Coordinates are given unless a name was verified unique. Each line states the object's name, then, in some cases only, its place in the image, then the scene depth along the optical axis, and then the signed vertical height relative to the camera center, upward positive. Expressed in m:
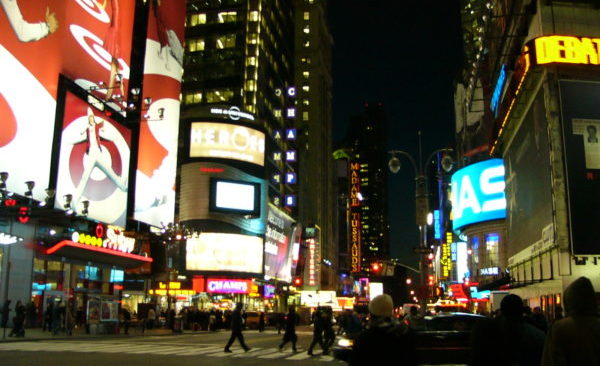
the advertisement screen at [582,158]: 26.72 +6.01
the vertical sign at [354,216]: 155.88 +19.50
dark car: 15.35 -1.27
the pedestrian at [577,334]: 4.36 -0.30
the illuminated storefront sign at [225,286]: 66.56 +0.35
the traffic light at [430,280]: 121.27 +2.05
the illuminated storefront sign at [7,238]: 30.02 +2.45
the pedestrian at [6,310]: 30.62 -1.14
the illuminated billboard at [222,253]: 66.19 +3.99
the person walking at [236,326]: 20.83 -1.25
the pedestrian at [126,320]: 38.25 -2.00
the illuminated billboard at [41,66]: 33.34 +13.84
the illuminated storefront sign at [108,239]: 38.17 +3.28
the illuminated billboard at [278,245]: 77.81 +5.96
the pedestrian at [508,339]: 6.60 -0.53
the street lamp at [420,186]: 31.72 +6.29
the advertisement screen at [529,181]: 29.66 +6.11
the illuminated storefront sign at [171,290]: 57.28 -0.10
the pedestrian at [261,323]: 48.84 -2.73
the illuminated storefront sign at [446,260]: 86.81 +4.42
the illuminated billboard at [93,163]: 38.38 +8.46
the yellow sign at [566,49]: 28.34 +11.31
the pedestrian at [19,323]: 27.70 -1.61
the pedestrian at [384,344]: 5.06 -0.45
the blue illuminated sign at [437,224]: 108.80 +12.34
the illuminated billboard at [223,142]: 68.50 +16.72
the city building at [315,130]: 125.56 +35.49
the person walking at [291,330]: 23.30 -1.54
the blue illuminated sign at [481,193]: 47.09 +7.78
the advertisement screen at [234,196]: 67.31 +10.43
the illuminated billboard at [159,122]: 49.91 +14.34
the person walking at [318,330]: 21.80 -1.44
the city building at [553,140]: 27.16 +7.36
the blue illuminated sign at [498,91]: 39.52 +13.80
